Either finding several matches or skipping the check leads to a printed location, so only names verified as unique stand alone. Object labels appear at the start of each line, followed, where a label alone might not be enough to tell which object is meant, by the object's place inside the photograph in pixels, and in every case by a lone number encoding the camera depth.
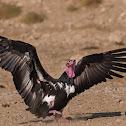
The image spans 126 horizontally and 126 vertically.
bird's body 18.27
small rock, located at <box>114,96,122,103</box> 22.52
